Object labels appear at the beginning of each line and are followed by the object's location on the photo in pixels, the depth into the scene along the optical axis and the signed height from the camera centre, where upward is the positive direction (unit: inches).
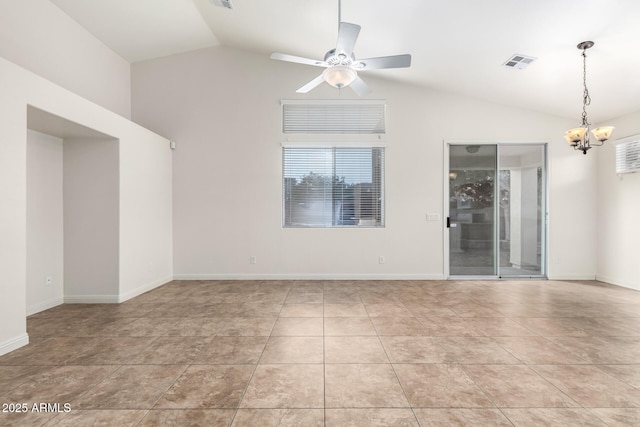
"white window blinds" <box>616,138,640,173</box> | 180.2 +34.8
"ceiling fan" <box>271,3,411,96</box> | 108.5 +59.2
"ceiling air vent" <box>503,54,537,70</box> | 153.0 +80.6
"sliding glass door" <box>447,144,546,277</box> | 214.8 +2.9
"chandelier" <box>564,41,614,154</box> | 147.4 +40.2
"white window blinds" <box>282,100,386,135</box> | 214.2 +68.7
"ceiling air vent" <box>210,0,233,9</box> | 157.8 +114.2
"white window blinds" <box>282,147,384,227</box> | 216.4 +16.5
